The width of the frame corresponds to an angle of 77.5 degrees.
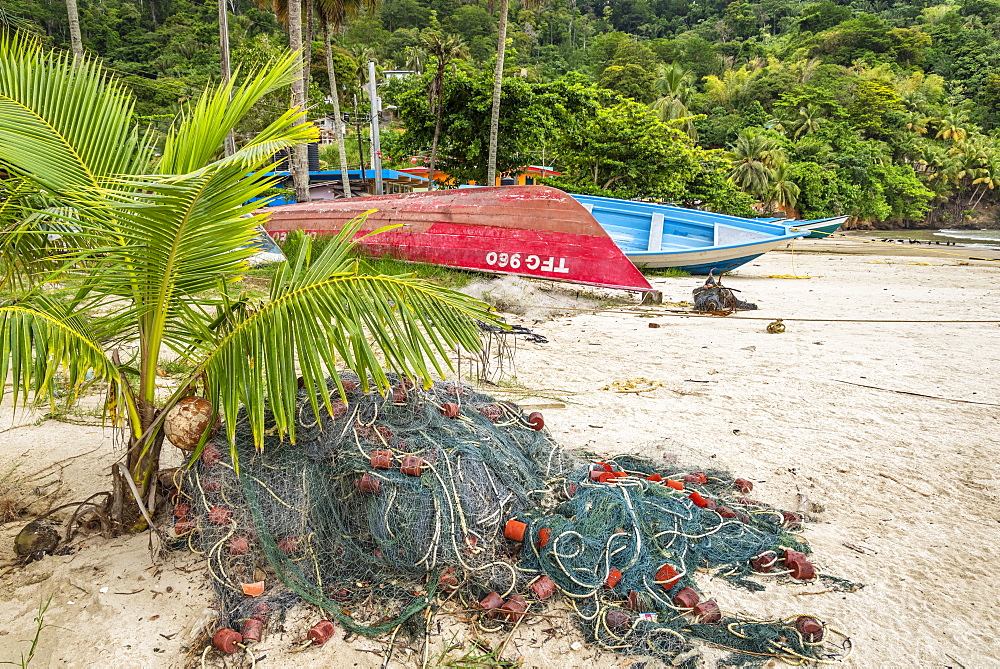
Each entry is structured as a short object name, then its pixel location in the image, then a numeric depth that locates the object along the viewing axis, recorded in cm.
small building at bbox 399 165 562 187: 3130
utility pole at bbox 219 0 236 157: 1616
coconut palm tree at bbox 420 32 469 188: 1828
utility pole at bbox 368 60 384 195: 2138
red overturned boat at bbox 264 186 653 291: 987
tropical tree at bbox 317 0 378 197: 2081
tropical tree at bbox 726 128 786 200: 3712
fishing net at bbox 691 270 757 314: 942
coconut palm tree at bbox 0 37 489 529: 239
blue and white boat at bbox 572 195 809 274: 1341
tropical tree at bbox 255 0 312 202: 1176
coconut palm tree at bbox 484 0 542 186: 1494
